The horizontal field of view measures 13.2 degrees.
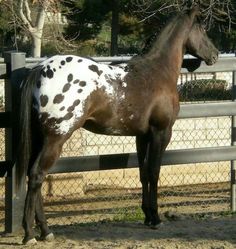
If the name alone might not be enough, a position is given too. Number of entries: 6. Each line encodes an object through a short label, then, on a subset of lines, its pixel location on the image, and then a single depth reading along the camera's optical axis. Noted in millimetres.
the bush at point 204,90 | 16945
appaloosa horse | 8346
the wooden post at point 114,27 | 45724
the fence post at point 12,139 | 9060
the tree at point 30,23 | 29673
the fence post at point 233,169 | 11483
